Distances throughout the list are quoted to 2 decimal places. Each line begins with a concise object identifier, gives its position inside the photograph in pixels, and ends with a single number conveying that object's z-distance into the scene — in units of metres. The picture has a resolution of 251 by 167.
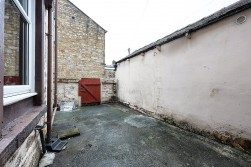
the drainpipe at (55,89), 4.75
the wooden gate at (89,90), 7.10
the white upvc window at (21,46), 1.32
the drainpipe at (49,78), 2.37
